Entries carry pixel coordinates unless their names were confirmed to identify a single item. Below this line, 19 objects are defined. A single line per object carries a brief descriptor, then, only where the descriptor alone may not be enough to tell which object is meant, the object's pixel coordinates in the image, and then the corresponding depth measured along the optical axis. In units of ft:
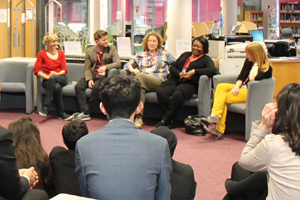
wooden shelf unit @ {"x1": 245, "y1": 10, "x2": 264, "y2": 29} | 60.39
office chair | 26.32
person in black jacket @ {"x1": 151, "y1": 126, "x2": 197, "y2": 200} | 8.81
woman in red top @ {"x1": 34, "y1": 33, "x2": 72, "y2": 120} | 21.76
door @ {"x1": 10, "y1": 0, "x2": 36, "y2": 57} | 34.58
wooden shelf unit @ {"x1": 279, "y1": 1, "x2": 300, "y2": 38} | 59.36
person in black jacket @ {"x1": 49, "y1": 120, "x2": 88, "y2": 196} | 9.49
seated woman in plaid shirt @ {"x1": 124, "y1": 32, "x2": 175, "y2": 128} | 21.04
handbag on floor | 18.89
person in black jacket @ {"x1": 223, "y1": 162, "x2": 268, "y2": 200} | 8.46
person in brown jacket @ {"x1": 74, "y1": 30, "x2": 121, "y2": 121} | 21.54
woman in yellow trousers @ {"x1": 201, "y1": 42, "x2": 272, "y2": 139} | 17.71
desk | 22.63
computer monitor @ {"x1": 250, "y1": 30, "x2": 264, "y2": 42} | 33.84
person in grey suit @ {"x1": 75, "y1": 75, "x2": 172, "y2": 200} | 5.98
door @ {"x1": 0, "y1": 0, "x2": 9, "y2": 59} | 34.86
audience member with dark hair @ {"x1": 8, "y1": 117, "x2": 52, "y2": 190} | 9.20
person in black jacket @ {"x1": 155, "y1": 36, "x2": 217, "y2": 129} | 19.54
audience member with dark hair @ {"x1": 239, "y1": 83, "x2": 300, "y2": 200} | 6.61
